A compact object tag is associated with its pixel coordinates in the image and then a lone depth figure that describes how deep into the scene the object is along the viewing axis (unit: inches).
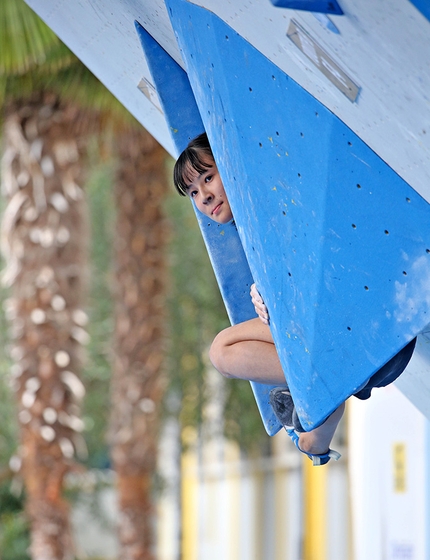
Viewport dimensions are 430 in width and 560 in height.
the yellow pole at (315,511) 1104.8
